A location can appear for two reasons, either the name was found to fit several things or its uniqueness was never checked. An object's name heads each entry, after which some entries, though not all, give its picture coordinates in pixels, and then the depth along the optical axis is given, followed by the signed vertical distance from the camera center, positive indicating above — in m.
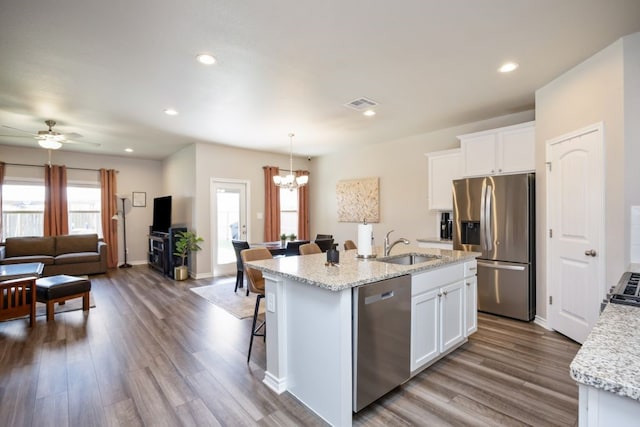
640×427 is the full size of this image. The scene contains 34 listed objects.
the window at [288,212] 7.67 +0.03
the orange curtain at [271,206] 7.20 +0.17
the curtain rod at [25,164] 6.38 +1.09
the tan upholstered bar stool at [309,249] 3.60 -0.44
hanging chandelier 5.80 +0.62
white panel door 2.87 -0.22
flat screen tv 6.71 +0.00
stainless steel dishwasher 1.94 -0.86
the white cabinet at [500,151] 3.80 +0.81
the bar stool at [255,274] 2.86 -0.61
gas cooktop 1.42 -0.42
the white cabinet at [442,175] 4.73 +0.58
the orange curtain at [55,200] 6.64 +0.33
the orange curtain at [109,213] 7.37 +0.04
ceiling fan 4.50 +1.20
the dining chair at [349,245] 4.30 -0.47
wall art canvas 6.36 +0.28
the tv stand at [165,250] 6.29 -0.80
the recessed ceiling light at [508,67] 2.99 +1.45
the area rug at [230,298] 4.22 -1.34
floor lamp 7.70 -0.58
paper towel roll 2.76 -0.24
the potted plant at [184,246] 6.04 -0.65
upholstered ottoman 3.85 -0.98
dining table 5.05 -0.59
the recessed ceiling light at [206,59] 2.78 +1.46
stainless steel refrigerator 3.67 -0.34
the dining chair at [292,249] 4.86 -0.58
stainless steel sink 2.96 -0.47
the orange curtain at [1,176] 6.18 +0.81
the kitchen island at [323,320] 1.88 -0.76
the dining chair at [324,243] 5.15 -0.52
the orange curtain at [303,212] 7.84 +0.02
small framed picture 7.95 +0.41
